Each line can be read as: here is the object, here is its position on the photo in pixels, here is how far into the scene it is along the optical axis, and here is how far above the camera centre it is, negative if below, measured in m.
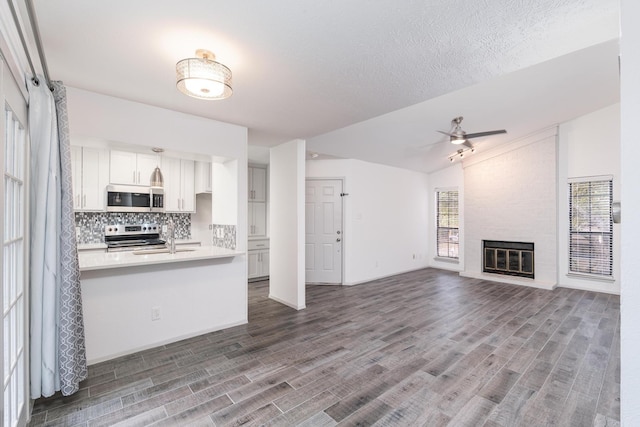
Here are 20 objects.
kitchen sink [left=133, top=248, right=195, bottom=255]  3.26 -0.45
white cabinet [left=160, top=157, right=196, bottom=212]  4.95 +0.48
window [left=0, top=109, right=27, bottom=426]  1.54 -0.34
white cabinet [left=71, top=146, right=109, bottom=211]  4.16 +0.52
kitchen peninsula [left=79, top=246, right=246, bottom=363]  2.64 -0.86
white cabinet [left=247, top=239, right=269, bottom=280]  5.83 -0.91
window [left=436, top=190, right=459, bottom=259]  7.23 -0.24
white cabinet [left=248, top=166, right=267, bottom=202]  6.03 +0.61
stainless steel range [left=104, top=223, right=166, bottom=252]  4.52 -0.39
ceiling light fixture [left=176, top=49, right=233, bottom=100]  1.78 +0.83
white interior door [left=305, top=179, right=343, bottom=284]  5.69 -0.34
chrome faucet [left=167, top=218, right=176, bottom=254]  3.38 -0.31
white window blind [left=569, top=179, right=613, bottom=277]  5.20 -0.25
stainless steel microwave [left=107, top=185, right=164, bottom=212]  4.41 +0.23
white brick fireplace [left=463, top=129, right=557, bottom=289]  5.61 +0.25
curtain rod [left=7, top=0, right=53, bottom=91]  1.42 +0.94
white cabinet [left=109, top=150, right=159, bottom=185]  4.45 +0.71
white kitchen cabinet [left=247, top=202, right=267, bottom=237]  5.95 -0.10
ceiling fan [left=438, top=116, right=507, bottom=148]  4.31 +1.18
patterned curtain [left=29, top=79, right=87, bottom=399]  1.91 -0.30
